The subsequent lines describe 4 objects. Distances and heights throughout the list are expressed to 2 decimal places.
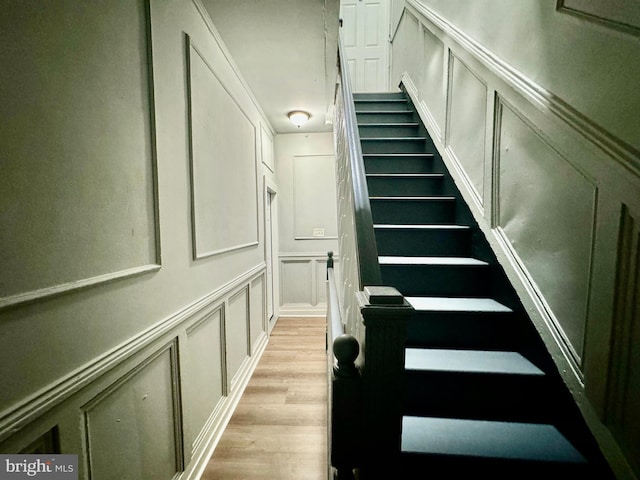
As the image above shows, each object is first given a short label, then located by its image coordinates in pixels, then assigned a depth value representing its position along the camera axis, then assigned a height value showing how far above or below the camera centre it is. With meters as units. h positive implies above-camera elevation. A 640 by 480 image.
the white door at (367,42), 4.14 +2.76
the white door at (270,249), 3.87 -0.47
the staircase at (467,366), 0.93 -0.62
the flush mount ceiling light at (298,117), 3.39 +1.31
